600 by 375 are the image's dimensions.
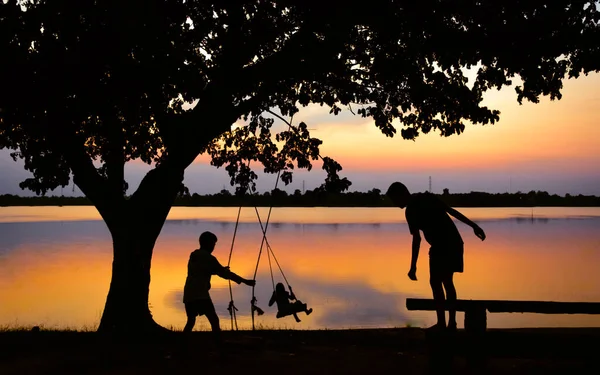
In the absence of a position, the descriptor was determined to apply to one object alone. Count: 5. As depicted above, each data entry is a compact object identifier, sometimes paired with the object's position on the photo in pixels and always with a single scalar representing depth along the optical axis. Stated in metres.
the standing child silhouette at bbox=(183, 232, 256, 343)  9.91
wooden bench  7.90
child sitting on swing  12.35
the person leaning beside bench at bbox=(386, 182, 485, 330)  9.32
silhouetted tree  11.54
